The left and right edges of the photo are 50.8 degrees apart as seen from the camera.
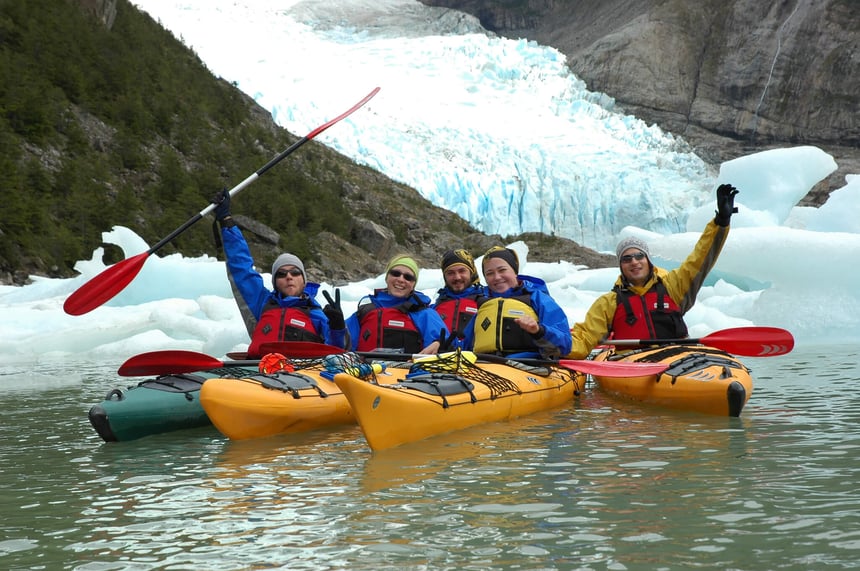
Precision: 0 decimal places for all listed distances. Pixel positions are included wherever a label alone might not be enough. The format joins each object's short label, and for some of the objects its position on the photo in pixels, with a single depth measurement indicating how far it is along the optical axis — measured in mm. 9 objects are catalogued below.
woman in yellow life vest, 5324
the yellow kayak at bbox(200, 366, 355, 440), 4426
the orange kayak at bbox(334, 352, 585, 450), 3992
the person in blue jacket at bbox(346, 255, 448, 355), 5605
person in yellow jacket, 5746
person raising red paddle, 5504
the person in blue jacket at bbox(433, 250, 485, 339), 6090
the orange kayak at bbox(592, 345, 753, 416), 4773
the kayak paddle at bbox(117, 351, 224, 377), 5309
